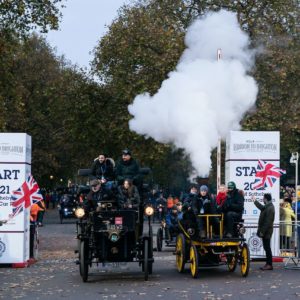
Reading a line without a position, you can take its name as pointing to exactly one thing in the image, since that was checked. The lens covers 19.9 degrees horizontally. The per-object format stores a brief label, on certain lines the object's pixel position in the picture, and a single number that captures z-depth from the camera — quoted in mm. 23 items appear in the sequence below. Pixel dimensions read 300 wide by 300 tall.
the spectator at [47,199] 69619
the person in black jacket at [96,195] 17578
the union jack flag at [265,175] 21094
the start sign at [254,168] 21109
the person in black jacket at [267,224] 19516
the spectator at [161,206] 41031
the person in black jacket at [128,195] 17562
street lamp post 20356
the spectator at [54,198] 81000
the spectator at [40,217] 38438
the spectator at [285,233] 20905
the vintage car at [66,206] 46219
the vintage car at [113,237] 17172
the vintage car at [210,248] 17533
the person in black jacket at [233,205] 18109
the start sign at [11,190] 20578
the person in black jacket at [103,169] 18281
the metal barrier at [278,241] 21109
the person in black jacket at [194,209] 17781
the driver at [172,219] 24589
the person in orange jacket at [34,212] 23820
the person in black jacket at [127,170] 18109
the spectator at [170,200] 33438
